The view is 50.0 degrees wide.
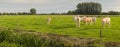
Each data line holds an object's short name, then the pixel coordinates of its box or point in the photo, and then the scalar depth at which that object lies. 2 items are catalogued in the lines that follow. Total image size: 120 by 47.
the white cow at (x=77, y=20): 15.86
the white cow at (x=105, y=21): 15.34
